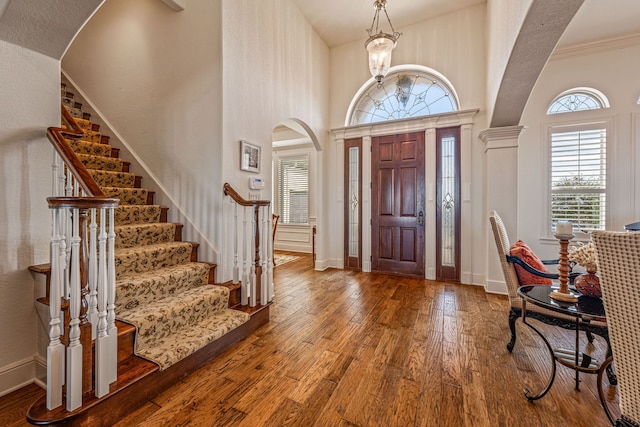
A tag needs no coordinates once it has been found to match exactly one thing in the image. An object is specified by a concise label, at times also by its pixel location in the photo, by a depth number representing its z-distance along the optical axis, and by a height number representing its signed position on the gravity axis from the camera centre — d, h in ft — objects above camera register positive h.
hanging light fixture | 9.19 +5.57
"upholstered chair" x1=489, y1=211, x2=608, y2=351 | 5.98 -2.31
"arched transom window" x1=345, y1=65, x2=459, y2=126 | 14.14 +6.41
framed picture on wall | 9.61 +2.06
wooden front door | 14.16 +0.44
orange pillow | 7.11 -1.50
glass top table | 4.70 -2.38
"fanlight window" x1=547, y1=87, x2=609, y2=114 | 13.02 +5.56
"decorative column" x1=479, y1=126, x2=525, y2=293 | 11.45 +1.29
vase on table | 5.38 -1.48
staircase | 4.94 -2.36
